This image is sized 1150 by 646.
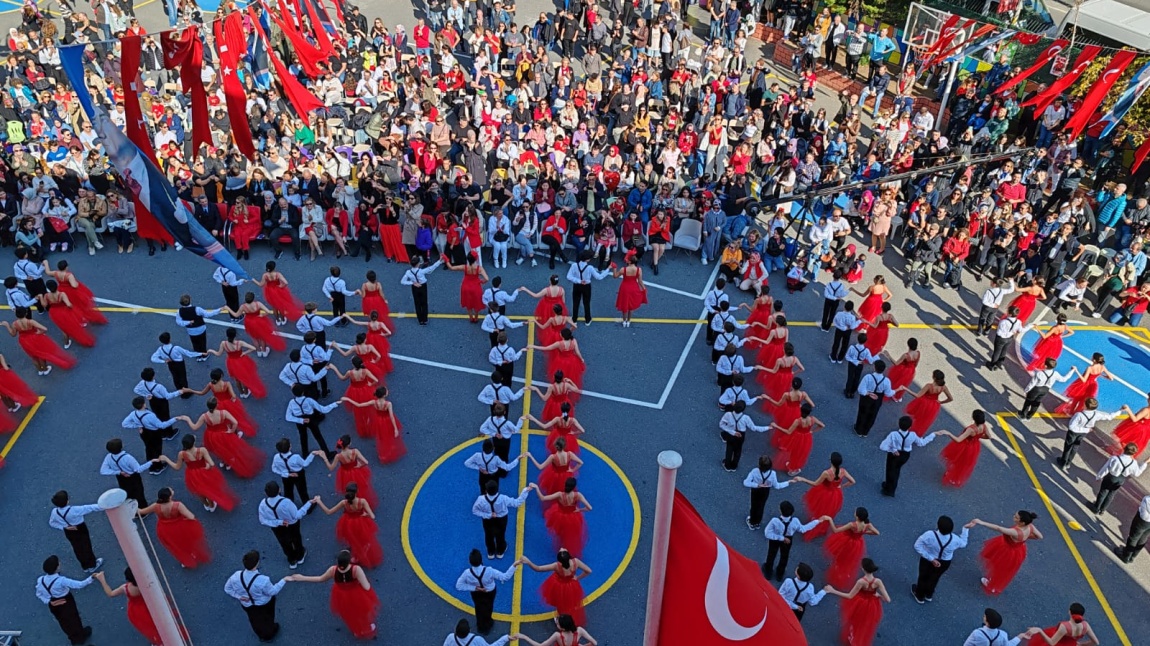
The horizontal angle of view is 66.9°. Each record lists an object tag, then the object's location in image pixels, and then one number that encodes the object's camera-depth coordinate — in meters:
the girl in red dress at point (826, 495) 12.43
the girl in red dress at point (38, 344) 15.22
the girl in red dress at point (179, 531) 11.56
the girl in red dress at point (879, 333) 16.14
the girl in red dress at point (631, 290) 16.92
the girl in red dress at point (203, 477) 12.38
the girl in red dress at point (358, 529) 11.63
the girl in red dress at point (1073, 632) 10.29
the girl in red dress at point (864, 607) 10.83
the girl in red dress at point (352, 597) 10.48
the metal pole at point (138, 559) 5.62
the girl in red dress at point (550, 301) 16.14
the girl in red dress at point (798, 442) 13.62
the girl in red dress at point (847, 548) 11.70
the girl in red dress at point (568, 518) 11.93
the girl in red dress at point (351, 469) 12.43
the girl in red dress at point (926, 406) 14.32
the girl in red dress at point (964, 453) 13.45
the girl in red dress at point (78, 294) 16.22
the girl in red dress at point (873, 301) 16.77
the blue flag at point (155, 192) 12.31
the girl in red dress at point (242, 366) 14.60
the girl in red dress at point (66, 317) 15.91
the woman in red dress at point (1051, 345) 16.09
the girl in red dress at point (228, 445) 13.11
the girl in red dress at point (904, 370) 15.24
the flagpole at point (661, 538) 5.97
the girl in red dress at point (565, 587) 10.84
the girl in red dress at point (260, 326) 15.70
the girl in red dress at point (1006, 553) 11.63
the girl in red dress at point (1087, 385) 15.09
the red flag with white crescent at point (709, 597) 6.86
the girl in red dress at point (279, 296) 16.59
